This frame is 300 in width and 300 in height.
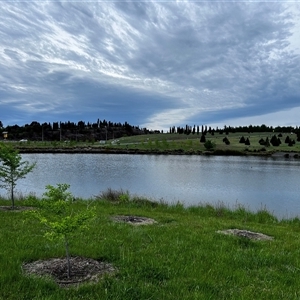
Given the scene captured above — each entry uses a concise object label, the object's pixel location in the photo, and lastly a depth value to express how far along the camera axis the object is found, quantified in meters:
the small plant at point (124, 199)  17.34
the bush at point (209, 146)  104.36
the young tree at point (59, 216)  5.36
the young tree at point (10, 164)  13.16
